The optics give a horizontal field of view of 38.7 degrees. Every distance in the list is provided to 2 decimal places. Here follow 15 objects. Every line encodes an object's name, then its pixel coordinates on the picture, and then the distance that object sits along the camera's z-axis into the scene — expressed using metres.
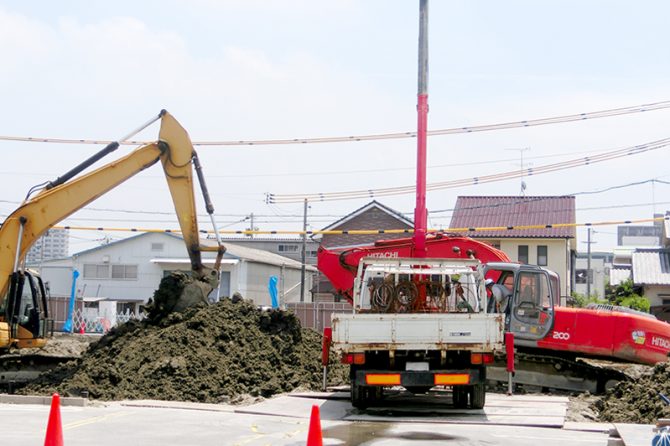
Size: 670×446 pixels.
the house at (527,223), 50.50
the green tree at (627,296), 41.72
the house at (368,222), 56.38
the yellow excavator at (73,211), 19.62
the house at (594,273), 79.69
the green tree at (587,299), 47.06
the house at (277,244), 85.25
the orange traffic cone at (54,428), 9.73
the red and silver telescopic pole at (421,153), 19.88
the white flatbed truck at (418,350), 14.81
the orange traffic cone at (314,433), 9.82
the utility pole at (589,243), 66.51
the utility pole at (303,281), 52.56
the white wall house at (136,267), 58.03
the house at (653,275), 46.53
